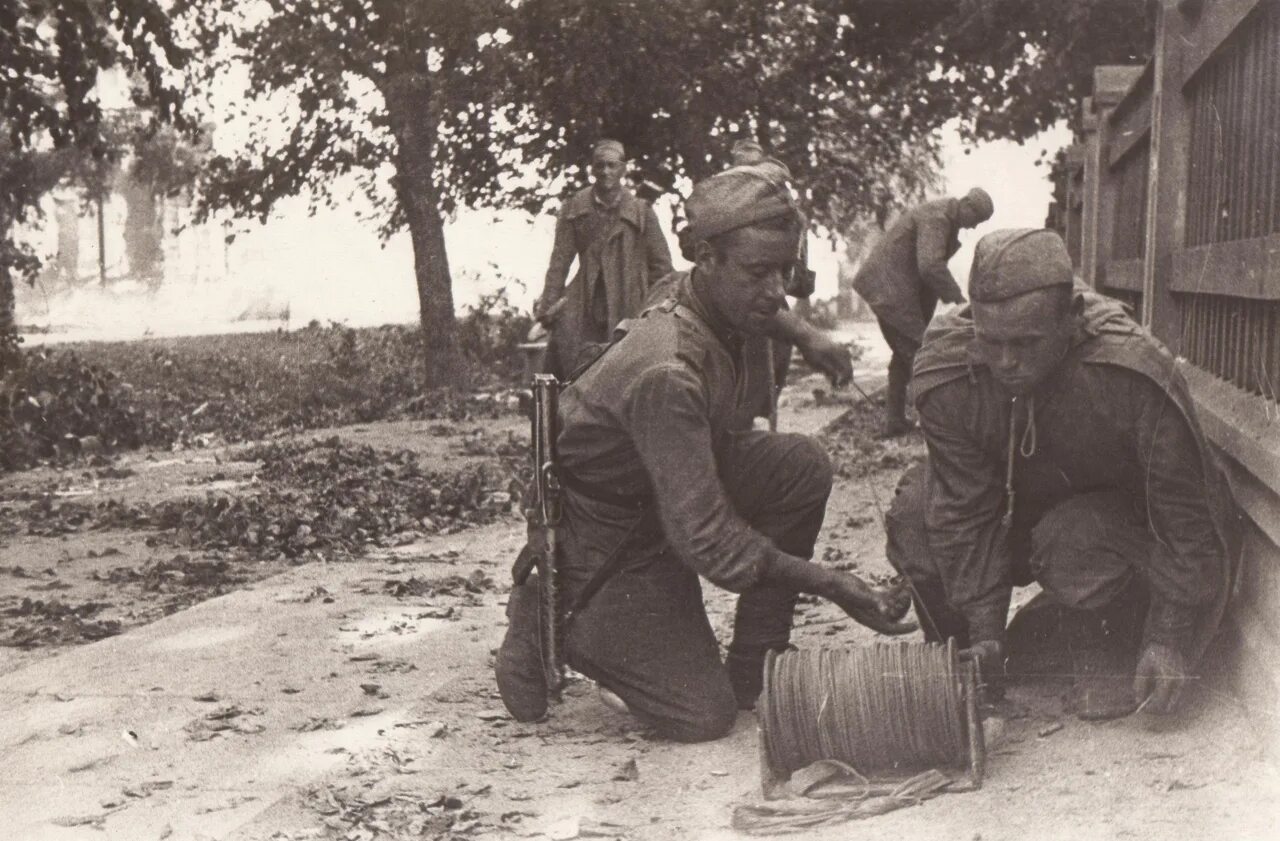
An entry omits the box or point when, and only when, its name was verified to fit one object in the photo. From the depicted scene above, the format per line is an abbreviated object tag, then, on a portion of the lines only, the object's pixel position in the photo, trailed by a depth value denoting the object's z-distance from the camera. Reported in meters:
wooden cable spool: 3.78
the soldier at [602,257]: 9.02
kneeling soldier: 4.09
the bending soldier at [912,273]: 10.58
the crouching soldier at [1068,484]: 3.86
